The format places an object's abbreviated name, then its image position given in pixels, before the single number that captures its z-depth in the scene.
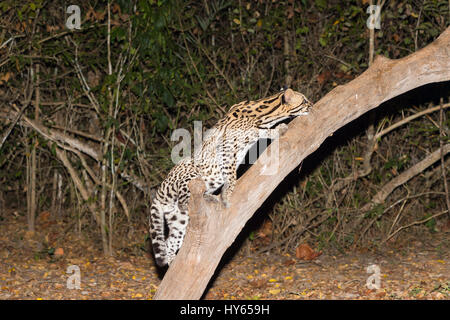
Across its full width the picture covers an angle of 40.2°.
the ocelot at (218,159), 4.55
